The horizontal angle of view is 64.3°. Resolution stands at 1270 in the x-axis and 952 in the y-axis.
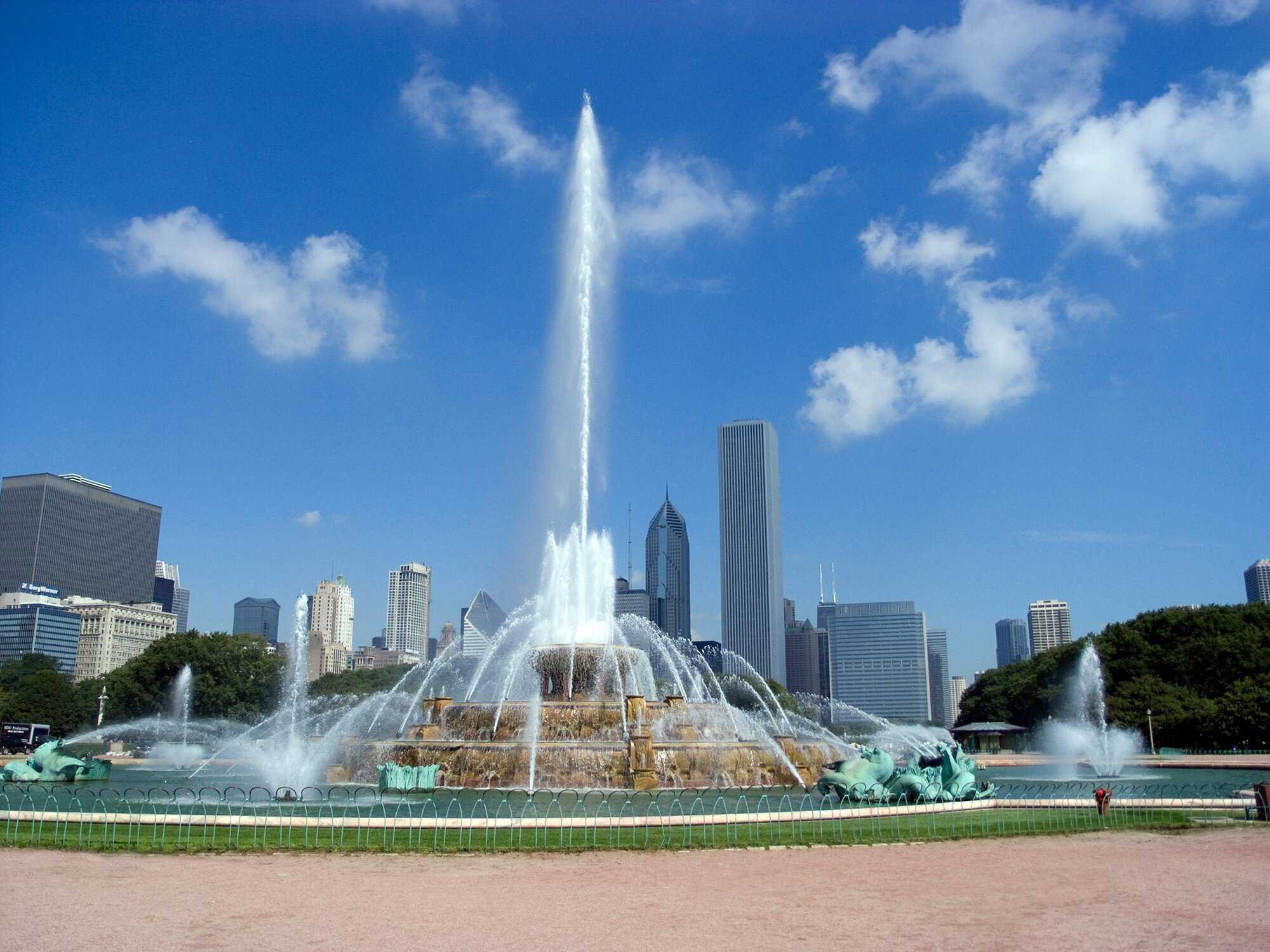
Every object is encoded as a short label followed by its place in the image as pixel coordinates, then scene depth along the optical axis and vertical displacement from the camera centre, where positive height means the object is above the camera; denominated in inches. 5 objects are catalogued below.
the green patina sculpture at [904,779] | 965.8 -72.5
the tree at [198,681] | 3127.5 +60.0
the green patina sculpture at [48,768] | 1298.0 -87.3
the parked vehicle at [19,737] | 2630.4 -101.6
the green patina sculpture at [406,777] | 1056.8 -78.1
